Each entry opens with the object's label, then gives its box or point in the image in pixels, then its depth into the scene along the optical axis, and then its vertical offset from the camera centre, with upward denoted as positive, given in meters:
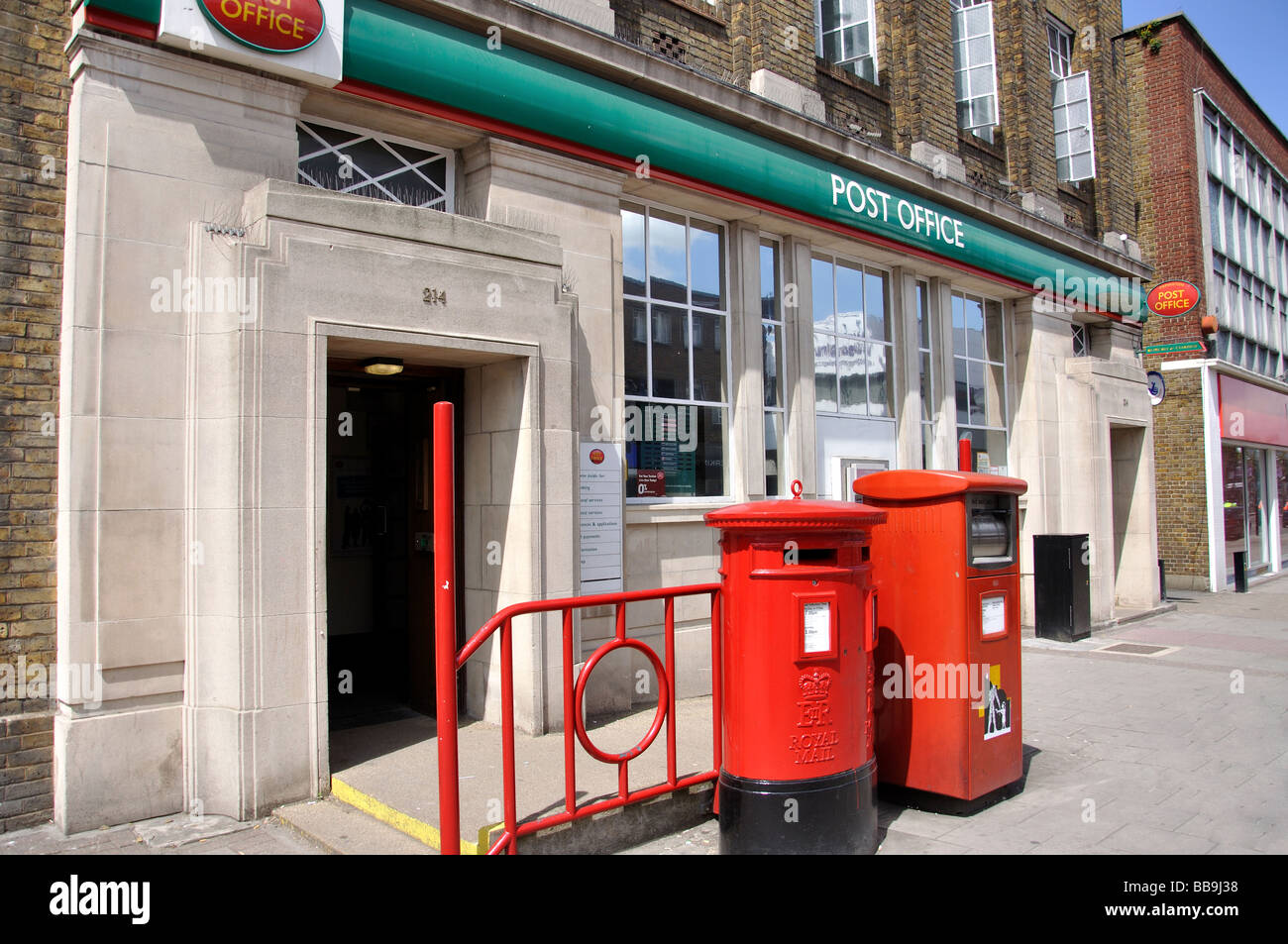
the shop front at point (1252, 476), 18.12 +0.26
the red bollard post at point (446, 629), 3.49 -0.50
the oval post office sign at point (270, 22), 5.24 +2.93
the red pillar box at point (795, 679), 4.29 -0.88
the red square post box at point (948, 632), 5.04 -0.80
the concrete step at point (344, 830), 4.27 -1.65
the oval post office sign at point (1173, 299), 15.91 +3.46
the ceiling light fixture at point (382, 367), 6.09 +0.95
